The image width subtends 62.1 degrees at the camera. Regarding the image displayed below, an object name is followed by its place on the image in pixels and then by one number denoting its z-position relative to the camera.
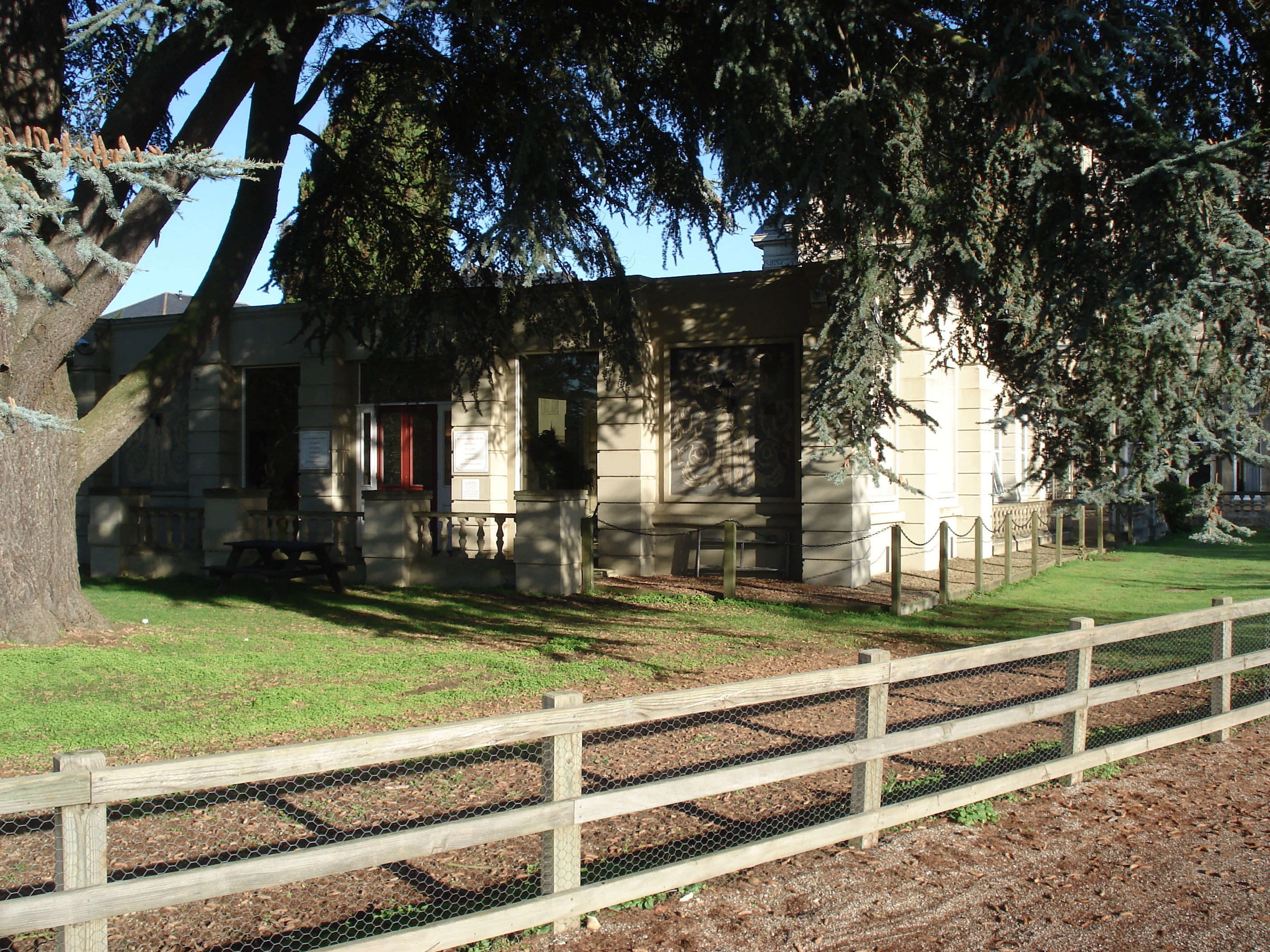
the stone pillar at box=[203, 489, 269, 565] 16.03
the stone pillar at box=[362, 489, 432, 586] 15.16
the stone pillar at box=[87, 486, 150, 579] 16.69
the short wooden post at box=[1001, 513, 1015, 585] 15.50
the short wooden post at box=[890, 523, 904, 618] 12.23
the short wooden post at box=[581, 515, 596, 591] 14.27
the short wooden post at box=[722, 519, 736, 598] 13.62
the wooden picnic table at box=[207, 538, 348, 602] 13.80
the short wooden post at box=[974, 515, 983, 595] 14.50
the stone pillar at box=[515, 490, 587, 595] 14.10
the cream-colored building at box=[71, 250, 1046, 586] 15.52
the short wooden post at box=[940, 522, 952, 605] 13.16
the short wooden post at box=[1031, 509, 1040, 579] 17.20
